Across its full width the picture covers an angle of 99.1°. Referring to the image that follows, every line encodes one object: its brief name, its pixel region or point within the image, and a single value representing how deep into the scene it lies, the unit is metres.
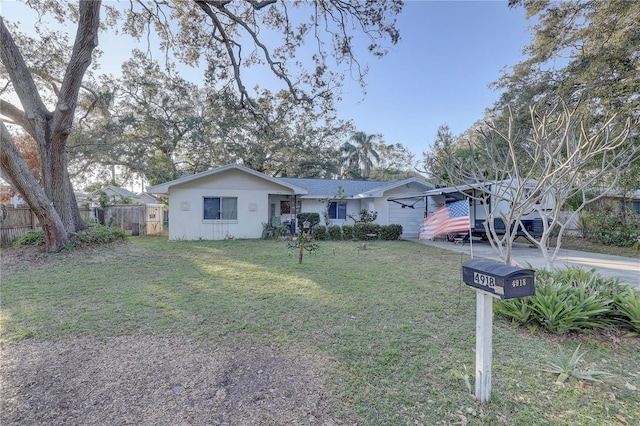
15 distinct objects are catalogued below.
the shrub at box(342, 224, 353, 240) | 13.33
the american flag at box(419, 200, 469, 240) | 5.16
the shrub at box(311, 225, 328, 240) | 12.98
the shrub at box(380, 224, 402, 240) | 13.31
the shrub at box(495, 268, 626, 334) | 3.46
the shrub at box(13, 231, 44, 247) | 8.99
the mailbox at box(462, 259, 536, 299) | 1.98
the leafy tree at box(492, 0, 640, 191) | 8.25
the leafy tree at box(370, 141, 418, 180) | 31.53
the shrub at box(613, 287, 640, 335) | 3.46
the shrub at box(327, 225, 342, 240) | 13.14
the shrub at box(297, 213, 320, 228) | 14.74
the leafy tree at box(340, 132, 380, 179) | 28.00
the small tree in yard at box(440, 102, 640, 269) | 3.18
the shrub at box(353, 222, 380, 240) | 13.22
